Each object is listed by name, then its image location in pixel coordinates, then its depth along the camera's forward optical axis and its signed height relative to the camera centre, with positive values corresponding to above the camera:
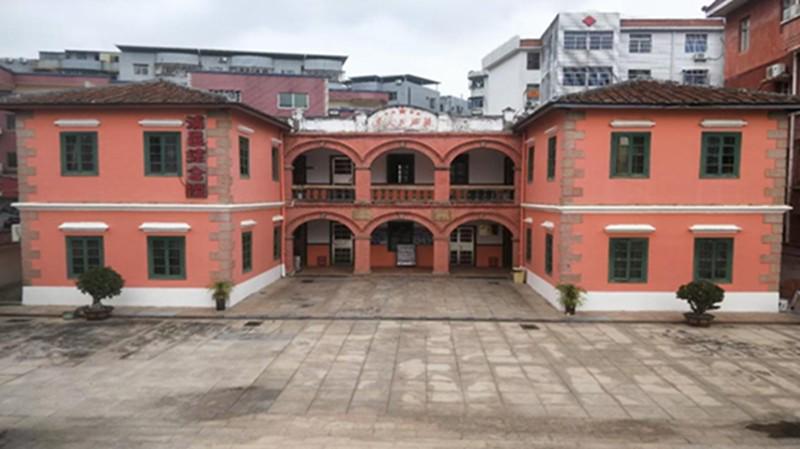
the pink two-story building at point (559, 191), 17.44 +0.14
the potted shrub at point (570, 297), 17.22 -3.24
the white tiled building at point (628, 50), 41.62 +11.60
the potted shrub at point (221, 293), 17.66 -3.29
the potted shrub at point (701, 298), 15.99 -3.04
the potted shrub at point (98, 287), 16.62 -2.96
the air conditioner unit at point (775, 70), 21.86 +5.28
